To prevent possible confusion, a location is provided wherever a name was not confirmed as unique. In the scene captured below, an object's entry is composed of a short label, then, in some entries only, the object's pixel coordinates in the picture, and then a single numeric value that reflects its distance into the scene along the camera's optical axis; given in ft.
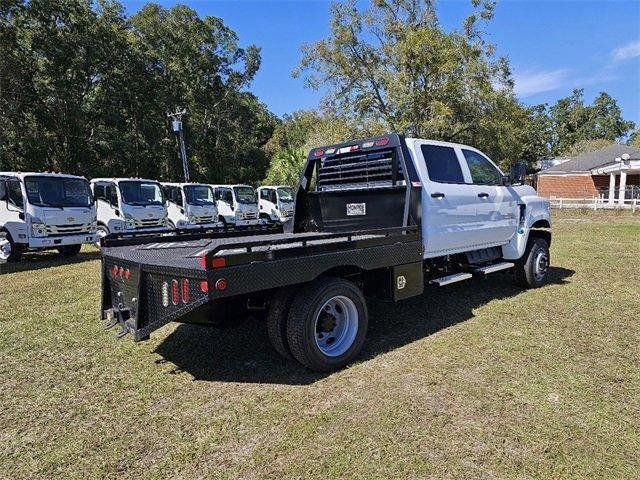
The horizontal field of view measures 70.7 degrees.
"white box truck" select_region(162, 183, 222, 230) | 55.62
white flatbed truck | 11.48
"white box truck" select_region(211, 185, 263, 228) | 64.13
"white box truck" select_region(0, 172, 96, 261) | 33.94
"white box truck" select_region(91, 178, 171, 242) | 43.80
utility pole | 83.15
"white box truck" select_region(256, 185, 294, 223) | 69.36
